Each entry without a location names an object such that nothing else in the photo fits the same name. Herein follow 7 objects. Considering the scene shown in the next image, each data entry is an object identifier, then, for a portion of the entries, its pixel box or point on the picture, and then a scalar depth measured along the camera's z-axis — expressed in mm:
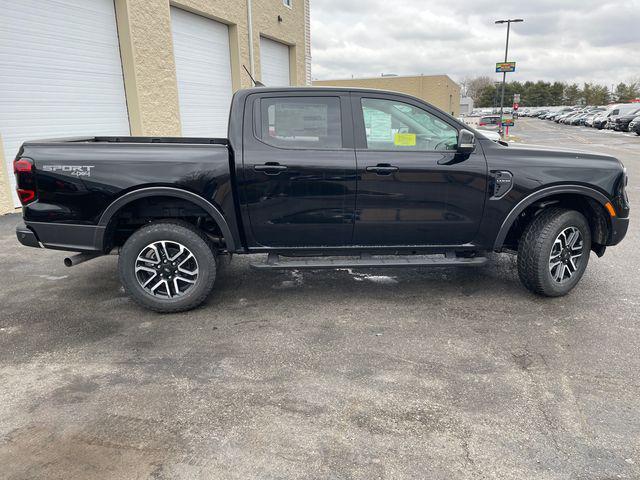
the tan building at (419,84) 53219
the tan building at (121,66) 8352
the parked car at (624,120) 36031
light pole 32094
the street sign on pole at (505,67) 26867
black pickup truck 4051
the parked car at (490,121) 36281
